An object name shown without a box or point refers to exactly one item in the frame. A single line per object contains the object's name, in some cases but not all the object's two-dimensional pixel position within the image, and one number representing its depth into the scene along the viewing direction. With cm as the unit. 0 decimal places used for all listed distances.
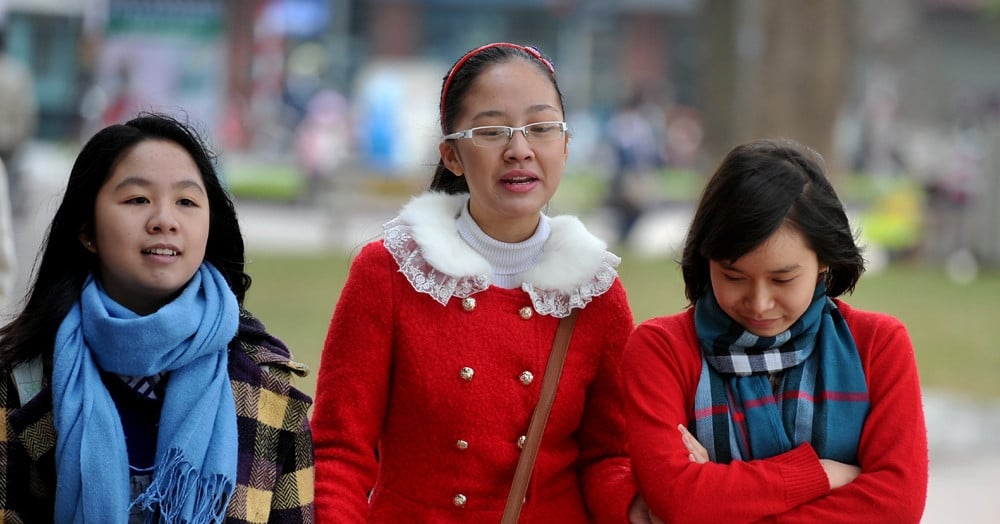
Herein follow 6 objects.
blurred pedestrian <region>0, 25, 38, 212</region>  2314
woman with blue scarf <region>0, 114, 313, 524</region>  493
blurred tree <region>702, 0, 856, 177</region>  2592
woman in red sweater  512
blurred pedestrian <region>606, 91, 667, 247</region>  2942
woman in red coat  570
